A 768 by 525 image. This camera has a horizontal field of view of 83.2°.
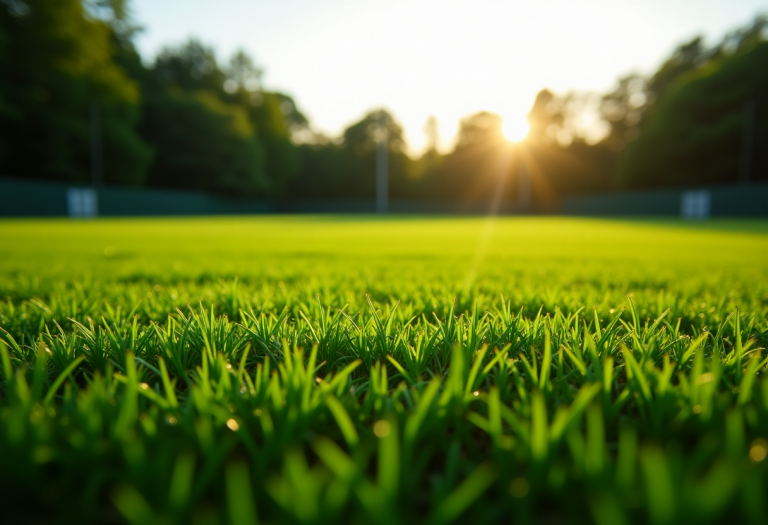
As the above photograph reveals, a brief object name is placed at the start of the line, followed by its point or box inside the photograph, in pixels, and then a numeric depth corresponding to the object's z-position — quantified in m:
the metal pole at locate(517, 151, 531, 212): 44.72
